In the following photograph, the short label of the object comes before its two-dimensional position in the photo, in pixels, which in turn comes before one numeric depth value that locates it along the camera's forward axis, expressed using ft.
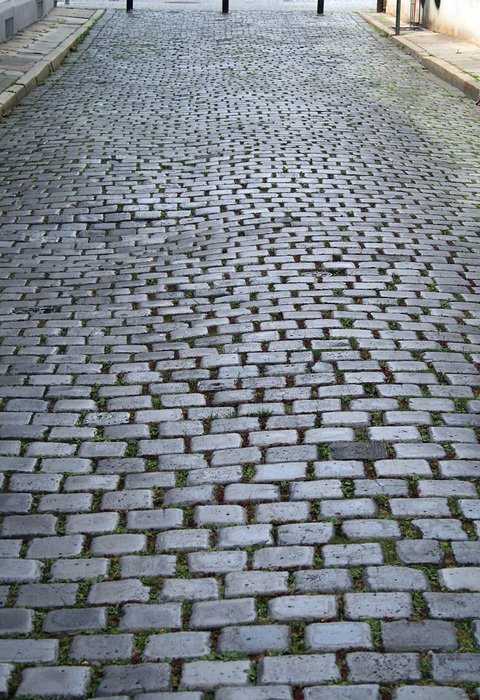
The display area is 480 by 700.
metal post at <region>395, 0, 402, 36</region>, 66.65
